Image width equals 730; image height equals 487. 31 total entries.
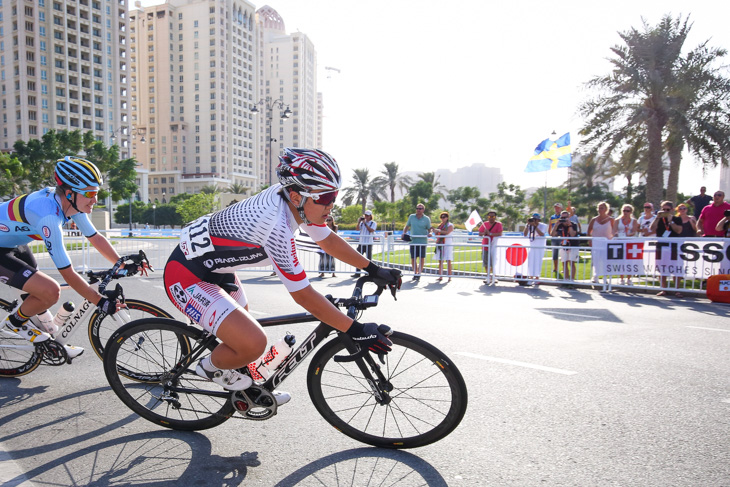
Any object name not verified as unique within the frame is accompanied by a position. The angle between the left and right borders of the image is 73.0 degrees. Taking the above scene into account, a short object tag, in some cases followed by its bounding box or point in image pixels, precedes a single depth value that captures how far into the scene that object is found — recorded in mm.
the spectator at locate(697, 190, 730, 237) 10500
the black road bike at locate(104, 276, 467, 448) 2947
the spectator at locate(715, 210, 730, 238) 10117
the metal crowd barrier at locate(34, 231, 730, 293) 10203
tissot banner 9930
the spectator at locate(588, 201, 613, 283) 11961
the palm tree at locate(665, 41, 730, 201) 17875
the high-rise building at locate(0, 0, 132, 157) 81562
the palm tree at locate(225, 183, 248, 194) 101738
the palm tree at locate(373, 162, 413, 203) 76250
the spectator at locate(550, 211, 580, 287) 11688
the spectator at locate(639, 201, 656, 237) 12293
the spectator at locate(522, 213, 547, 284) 11867
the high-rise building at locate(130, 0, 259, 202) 126000
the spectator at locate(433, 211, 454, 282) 13016
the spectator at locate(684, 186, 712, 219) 13133
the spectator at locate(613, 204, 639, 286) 12039
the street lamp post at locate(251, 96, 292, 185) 25508
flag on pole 19750
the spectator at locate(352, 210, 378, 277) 14195
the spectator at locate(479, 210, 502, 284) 12602
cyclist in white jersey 2818
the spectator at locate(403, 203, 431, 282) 13492
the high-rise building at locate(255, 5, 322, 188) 166375
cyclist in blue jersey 3868
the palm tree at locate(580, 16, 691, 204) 18156
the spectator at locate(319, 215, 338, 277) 13914
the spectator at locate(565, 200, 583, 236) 12675
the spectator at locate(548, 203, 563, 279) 12127
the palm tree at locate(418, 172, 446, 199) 69400
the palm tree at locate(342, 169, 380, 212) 80062
